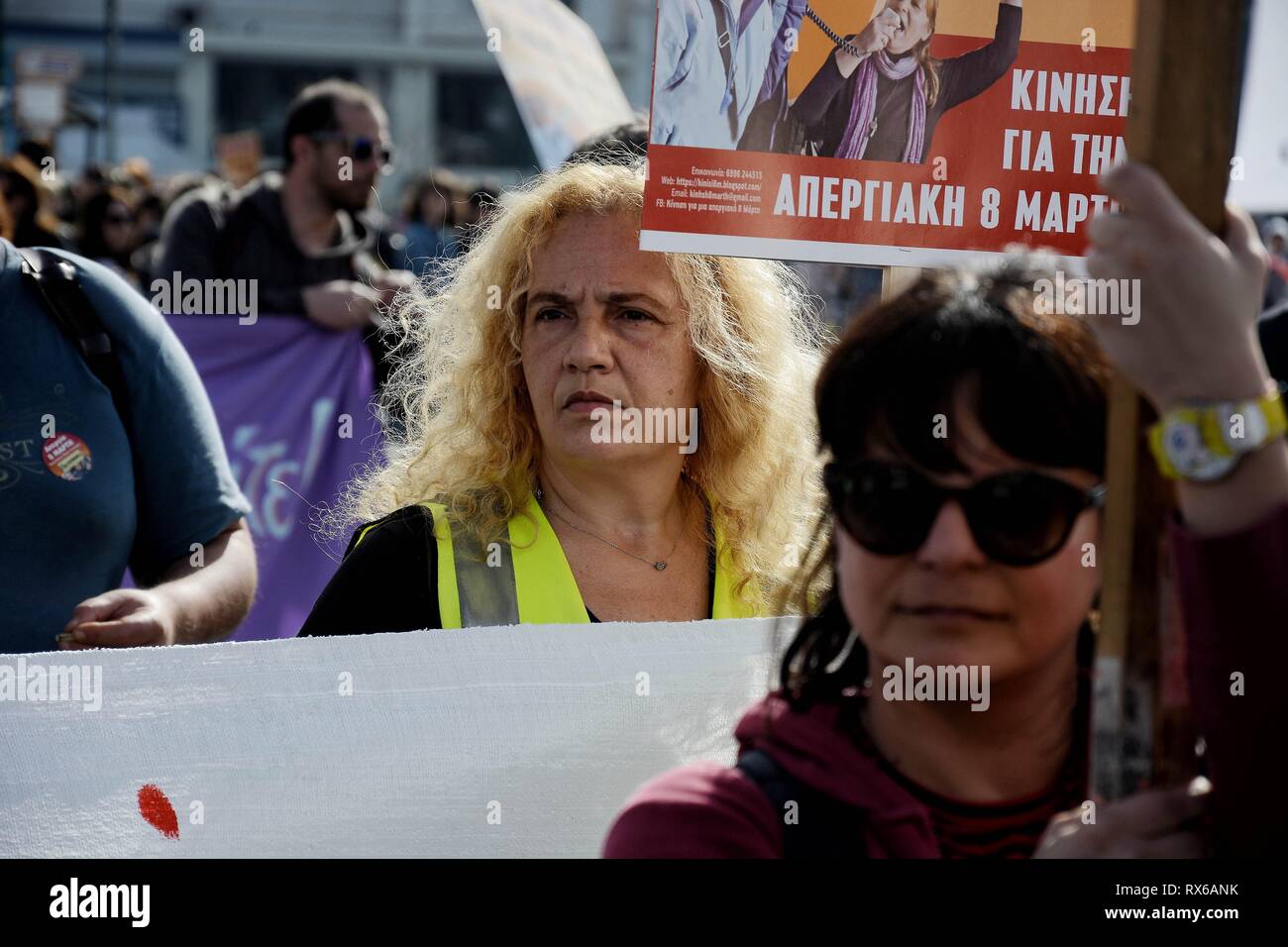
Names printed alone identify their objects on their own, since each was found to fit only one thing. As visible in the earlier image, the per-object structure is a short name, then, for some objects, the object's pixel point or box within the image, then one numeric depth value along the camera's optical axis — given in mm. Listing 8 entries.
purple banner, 4996
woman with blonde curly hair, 2332
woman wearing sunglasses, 1141
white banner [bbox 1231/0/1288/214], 1711
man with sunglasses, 5227
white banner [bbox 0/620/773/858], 1815
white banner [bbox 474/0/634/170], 3916
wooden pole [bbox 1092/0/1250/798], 1176
